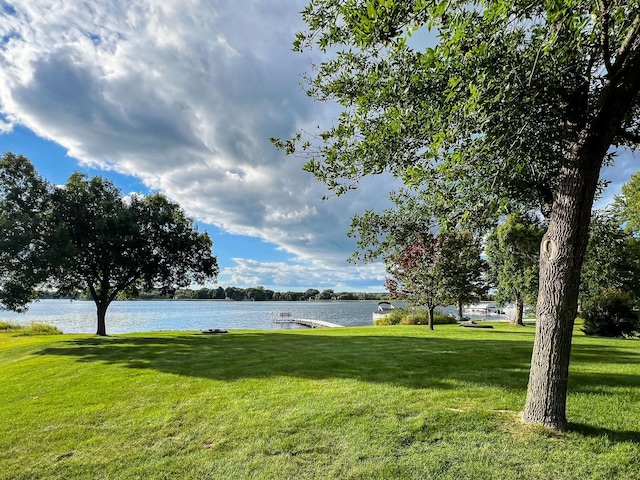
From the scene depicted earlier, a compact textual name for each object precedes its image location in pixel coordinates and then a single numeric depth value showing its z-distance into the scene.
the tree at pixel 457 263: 19.12
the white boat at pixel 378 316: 34.21
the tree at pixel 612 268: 18.86
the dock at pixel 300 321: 42.23
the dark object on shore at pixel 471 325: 23.23
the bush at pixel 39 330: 22.15
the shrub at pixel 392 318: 32.56
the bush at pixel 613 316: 17.09
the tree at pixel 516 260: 23.44
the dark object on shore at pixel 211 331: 21.72
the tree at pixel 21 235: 15.65
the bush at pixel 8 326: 24.50
